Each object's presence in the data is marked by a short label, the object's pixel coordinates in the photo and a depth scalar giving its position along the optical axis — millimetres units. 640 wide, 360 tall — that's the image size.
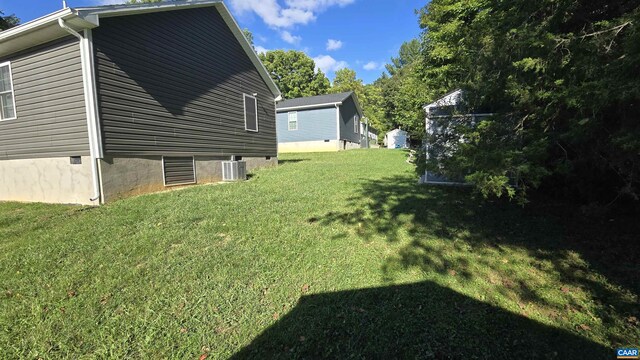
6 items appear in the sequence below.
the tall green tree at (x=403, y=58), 55275
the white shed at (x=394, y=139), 37000
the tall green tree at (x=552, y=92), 2965
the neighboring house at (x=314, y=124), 21797
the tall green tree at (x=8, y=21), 13995
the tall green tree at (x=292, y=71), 43375
